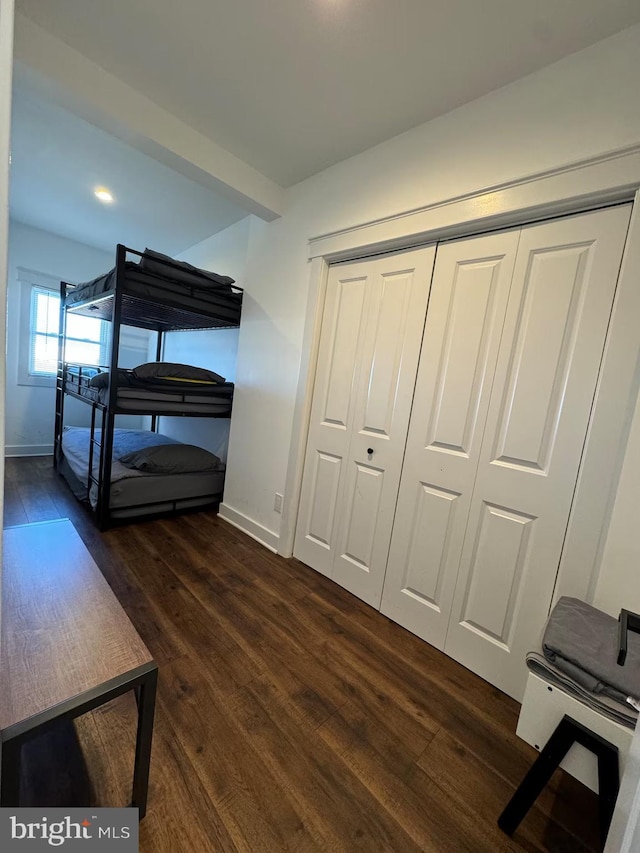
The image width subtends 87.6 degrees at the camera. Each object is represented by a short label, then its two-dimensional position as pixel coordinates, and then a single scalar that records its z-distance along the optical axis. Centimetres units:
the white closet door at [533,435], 125
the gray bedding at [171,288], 226
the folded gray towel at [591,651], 76
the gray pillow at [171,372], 242
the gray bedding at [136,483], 246
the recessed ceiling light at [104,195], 278
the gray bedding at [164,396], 236
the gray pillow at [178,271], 225
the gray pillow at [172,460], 258
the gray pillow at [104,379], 235
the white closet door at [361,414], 177
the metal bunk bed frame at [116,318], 221
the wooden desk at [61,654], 68
